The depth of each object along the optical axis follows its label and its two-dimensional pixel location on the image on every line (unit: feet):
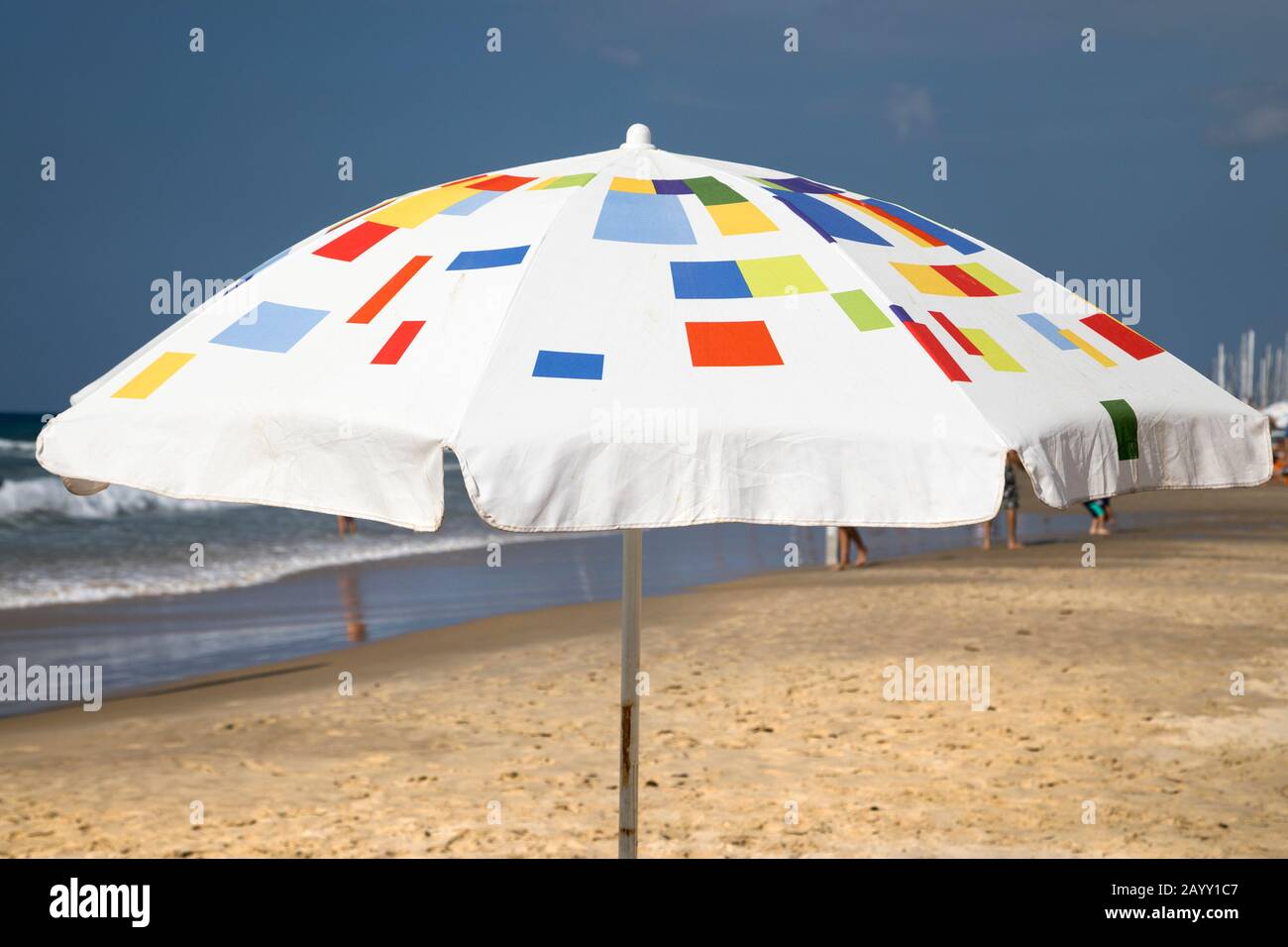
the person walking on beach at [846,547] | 59.82
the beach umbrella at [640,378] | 7.88
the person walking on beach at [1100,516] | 71.56
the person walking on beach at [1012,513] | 65.92
